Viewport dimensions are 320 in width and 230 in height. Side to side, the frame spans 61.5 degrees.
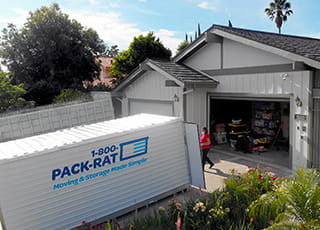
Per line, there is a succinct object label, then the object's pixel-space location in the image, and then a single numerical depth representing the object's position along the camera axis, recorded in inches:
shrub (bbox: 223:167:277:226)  209.2
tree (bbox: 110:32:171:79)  986.1
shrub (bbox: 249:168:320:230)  170.6
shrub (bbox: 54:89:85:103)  632.6
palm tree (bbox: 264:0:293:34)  1473.9
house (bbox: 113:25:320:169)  331.3
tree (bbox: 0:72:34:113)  563.0
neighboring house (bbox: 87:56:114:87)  1355.6
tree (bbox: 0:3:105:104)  834.8
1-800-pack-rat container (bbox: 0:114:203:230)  196.1
